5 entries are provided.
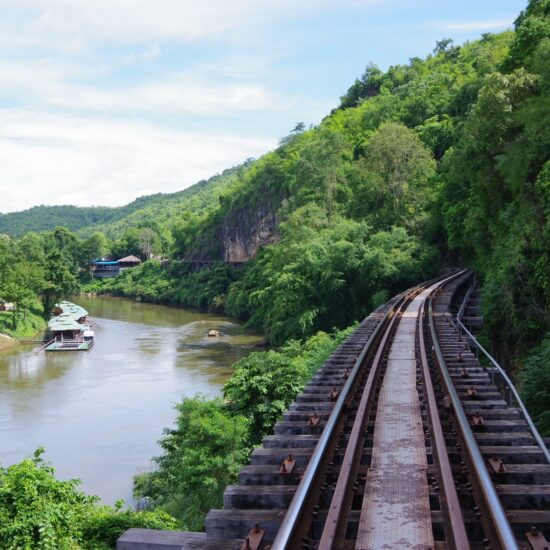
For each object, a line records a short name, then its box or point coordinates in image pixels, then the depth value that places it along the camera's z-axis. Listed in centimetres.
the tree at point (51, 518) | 931
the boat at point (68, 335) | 4266
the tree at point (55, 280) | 5944
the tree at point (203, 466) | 1347
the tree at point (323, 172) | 5125
